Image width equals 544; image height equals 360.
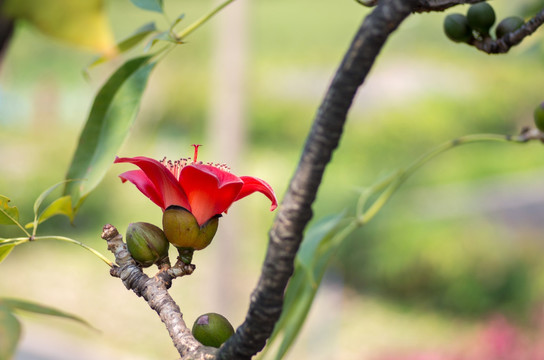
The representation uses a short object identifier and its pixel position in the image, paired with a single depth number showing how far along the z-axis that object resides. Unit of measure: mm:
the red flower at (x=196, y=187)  926
